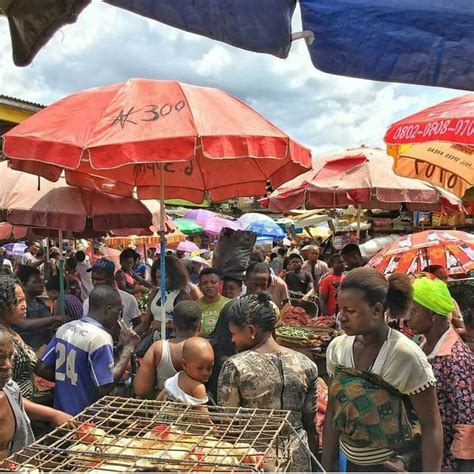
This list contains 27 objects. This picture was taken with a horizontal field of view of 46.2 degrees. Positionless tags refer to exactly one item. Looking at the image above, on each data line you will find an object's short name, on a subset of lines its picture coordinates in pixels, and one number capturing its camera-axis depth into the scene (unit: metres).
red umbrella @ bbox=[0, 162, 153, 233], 5.52
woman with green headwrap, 2.99
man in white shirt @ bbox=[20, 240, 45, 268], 13.39
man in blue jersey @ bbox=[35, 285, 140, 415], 3.58
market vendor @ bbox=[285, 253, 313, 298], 9.69
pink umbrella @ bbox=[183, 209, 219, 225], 17.19
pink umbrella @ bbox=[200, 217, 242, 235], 16.70
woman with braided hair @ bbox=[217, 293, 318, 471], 3.03
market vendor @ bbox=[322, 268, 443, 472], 2.59
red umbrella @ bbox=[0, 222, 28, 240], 9.56
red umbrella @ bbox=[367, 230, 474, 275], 5.25
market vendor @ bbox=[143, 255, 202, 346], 5.31
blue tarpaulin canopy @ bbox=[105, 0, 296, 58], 2.26
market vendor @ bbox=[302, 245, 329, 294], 10.36
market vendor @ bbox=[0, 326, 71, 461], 2.66
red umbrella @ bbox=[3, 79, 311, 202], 3.58
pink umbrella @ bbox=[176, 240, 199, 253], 16.41
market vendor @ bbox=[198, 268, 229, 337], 5.04
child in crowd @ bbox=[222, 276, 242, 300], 5.93
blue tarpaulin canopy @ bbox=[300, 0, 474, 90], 2.25
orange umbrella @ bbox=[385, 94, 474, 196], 4.04
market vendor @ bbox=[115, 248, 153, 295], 9.14
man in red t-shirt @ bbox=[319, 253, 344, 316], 7.38
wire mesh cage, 1.94
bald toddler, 3.19
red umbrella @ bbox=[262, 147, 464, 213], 6.99
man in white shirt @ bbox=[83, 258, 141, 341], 5.91
